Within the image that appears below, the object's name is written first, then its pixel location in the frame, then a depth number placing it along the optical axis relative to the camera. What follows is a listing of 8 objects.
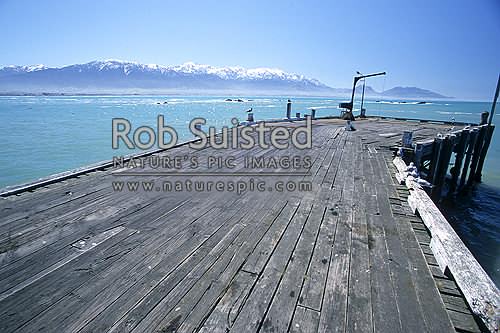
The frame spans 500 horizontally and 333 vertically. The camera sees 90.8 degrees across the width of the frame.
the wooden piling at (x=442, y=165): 9.64
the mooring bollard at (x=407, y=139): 7.35
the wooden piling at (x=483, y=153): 14.91
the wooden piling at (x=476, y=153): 14.12
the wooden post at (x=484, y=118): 15.22
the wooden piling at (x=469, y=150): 12.73
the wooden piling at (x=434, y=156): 8.62
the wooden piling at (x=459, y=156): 11.30
